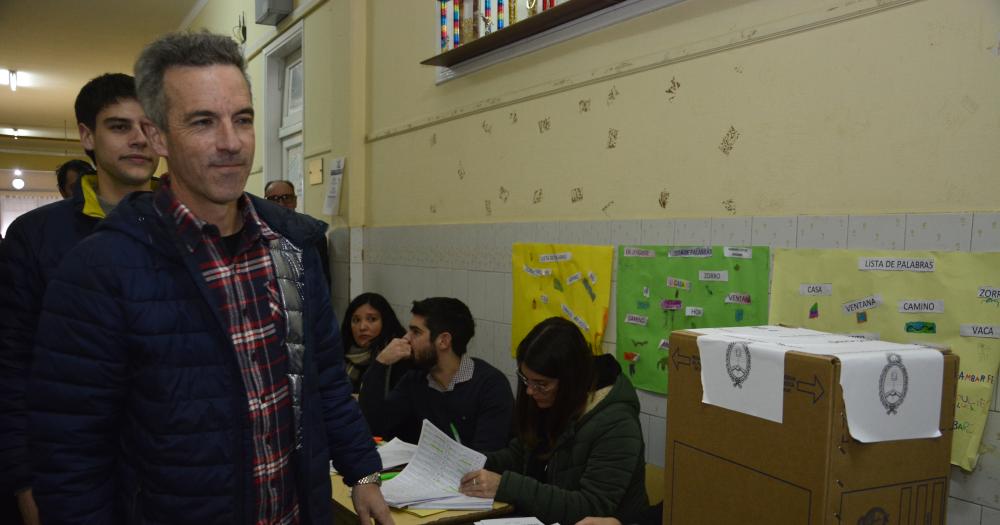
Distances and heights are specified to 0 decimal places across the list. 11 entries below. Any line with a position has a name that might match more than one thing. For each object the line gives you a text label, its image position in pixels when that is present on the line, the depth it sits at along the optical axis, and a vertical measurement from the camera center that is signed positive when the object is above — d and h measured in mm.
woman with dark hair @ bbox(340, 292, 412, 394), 3637 -583
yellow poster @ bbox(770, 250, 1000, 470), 1555 -175
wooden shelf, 2568 +789
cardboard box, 1168 -423
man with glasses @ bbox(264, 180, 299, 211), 4457 +155
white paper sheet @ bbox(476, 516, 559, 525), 1805 -778
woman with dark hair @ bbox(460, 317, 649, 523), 1971 -640
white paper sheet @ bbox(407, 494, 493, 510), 1900 -780
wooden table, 1825 -795
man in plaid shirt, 1086 -221
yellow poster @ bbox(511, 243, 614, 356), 2584 -247
